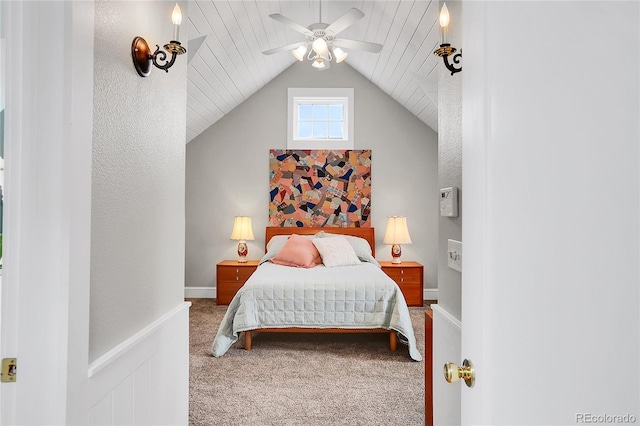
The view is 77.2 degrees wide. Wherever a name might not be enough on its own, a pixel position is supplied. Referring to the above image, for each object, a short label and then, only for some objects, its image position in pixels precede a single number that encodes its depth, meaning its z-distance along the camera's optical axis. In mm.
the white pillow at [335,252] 4344
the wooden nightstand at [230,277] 4898
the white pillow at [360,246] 4750
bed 3275
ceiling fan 2750
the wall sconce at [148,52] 1290
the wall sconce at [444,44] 1315
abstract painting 5387
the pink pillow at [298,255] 4266
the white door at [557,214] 823
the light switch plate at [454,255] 1433
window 5387
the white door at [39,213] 888
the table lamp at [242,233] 5086
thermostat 1487
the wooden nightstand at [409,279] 4891
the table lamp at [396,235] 5078
